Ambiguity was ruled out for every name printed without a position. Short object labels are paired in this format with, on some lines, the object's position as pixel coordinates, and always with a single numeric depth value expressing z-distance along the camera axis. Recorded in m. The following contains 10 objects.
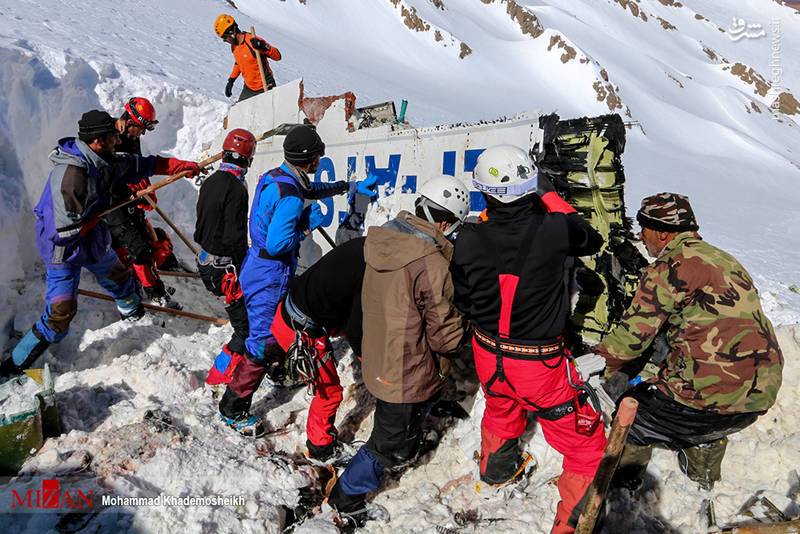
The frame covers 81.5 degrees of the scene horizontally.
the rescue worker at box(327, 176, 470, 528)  2.46
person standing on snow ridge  7.08
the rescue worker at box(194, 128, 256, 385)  3.81
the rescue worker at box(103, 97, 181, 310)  5.01
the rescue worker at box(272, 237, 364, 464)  2.85
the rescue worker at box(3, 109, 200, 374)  3.69
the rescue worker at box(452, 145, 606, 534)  2.34
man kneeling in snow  2.30
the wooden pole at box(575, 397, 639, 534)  1.58
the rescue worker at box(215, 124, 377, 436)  3.40
